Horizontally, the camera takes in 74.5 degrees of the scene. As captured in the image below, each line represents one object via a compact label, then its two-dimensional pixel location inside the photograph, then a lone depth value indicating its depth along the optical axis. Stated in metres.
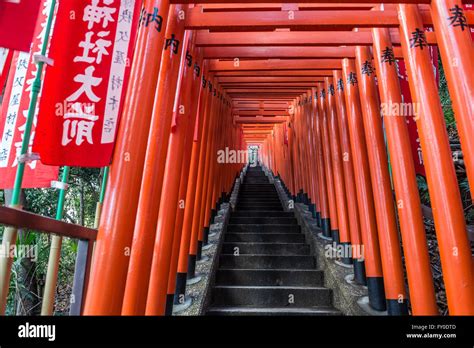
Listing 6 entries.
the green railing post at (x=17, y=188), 1.56
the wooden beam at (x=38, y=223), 1.07
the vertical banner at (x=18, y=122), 2.15
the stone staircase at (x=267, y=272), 3.63
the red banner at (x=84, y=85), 1.82
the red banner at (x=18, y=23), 1.86
